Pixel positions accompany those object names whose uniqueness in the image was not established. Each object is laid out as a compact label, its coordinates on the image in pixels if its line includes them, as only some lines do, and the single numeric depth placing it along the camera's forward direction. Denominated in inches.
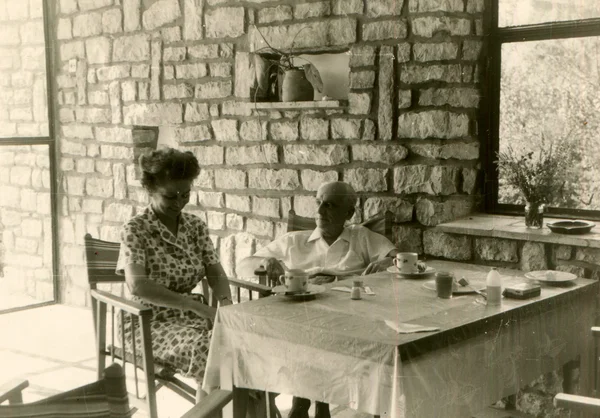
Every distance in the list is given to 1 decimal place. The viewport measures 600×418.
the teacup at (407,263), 123.3
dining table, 86.2
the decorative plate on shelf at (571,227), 134.5
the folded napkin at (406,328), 88.9
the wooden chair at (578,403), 84.7
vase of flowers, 139.9
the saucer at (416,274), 121.8
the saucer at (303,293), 106.3
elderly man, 144.9
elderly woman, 120.0
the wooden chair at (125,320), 112.6
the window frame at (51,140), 230.2
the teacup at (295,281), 107.7
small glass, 107.4
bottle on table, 103.1
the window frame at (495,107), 145.6
